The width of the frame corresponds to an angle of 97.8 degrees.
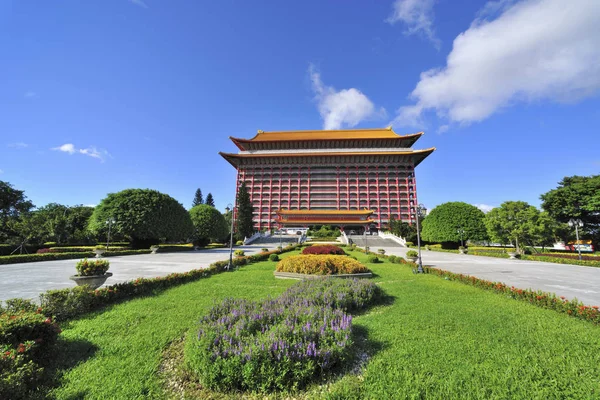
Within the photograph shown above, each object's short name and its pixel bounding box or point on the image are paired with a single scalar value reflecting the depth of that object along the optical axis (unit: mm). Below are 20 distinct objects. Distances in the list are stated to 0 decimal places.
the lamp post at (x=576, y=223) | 19156
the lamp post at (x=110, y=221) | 25491
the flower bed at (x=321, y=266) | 11873
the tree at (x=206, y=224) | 39781
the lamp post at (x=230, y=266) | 14420
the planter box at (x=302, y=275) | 11453
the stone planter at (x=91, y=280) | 8156
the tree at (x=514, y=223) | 28516
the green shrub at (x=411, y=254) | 17462
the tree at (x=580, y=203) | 35062
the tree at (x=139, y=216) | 26812
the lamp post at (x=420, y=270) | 13576
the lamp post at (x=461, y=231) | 36438
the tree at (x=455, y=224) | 37250
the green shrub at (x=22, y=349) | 3041
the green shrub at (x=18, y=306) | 5184
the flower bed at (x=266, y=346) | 3545
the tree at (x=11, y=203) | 36484
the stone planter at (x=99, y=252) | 21156
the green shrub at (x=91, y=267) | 8312
